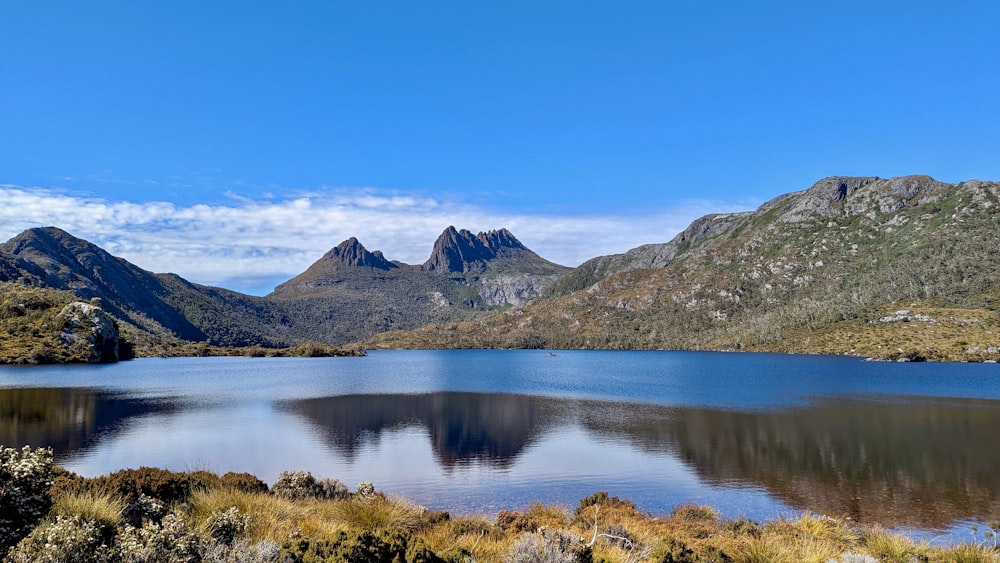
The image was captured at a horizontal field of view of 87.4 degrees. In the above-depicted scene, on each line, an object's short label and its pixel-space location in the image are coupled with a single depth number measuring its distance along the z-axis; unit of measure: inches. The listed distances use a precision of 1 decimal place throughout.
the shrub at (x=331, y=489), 697.7
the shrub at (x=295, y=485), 649.6
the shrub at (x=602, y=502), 711.3
